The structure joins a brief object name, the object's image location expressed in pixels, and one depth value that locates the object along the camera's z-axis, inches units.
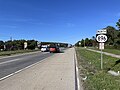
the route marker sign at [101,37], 243.2
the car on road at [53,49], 877.5
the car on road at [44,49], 1039.4
